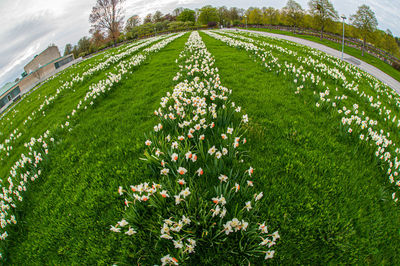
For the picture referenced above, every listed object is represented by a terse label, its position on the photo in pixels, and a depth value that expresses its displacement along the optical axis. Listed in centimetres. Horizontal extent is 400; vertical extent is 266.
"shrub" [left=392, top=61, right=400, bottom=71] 3152
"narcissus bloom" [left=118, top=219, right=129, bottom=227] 182
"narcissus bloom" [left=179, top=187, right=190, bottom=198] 188
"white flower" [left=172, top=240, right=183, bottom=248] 161
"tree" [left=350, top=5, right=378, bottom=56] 3178
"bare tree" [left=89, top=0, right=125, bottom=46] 3447
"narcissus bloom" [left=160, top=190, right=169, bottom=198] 192
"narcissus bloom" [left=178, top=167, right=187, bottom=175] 209
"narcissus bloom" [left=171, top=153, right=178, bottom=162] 227
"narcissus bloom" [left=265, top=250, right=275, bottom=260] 164
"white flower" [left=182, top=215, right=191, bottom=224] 176
